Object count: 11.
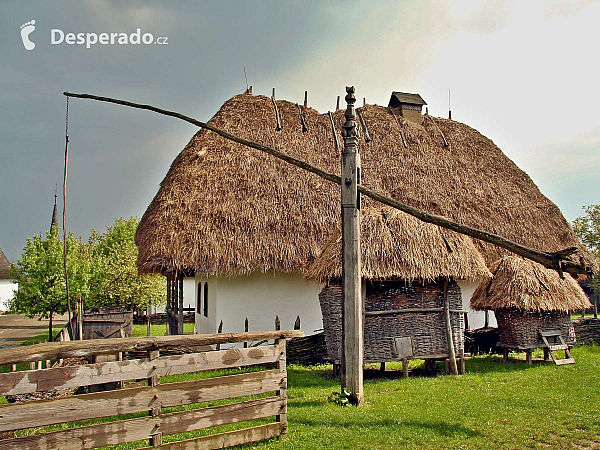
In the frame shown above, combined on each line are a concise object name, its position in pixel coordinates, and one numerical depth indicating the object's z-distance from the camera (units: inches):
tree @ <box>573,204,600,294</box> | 1318.2
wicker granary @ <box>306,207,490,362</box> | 381.4
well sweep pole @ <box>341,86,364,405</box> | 278.5
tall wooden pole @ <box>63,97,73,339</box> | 283.7
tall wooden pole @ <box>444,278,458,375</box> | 391.5
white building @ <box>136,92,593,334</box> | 514.3
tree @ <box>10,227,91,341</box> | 682.8
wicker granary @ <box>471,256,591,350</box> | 439.8
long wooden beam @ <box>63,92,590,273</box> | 211.8
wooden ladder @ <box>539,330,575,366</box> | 439.5
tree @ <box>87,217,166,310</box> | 985.5
